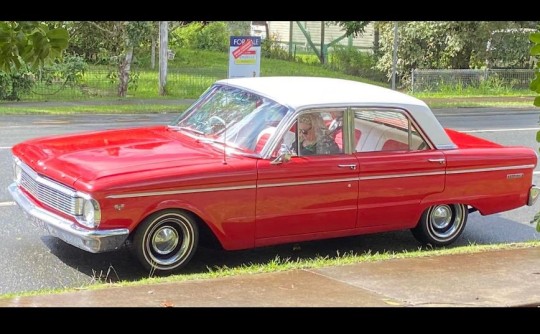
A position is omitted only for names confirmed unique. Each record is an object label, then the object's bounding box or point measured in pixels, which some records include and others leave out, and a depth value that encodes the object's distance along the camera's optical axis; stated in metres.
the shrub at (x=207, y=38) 36.07
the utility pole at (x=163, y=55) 21.02
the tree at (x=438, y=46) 27.52
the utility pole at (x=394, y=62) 23.41
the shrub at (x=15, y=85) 19.56
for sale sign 19.89
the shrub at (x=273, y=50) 35.56
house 35.59
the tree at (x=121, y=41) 21.02
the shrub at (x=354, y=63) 31.80
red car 5.71
